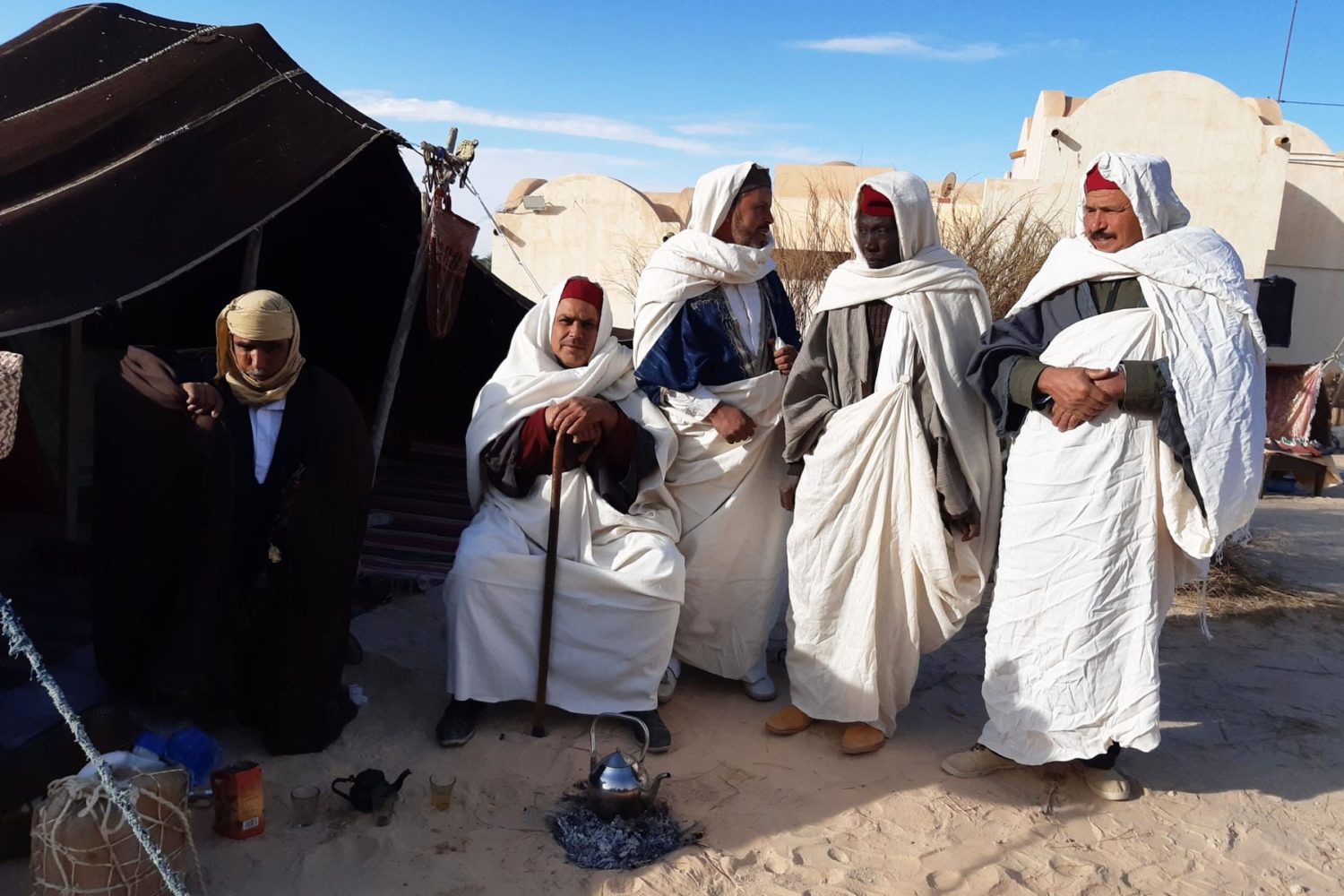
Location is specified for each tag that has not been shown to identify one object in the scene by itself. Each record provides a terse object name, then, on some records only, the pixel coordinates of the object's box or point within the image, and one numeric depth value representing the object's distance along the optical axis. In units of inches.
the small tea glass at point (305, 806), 112.1
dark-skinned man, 133.3
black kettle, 114.5
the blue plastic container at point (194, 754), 113.5
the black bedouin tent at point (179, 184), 136.2
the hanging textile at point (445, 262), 184.5
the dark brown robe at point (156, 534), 118.1
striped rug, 190.9
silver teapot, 116.3
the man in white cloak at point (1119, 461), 116.8
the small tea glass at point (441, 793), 116.9
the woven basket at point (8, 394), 92.0
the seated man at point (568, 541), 136.7
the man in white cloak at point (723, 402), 148.6
